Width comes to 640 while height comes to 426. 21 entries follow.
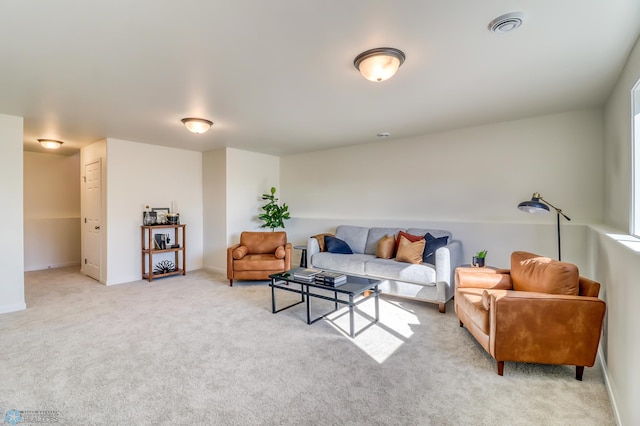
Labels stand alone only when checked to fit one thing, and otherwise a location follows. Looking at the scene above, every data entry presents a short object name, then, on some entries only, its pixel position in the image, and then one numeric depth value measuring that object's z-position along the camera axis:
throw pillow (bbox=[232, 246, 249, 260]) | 4.91
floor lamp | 3.25
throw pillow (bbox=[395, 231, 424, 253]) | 4.41
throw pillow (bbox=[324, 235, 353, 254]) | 4.96
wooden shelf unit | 5.24
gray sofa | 3.79
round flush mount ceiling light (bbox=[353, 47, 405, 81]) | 2.24
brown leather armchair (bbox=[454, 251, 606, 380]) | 2.17
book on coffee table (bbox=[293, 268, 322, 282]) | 3.48
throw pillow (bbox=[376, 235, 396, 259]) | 4.60
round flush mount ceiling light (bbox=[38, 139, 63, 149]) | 5.12
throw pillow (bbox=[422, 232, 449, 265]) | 4.11
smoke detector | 1.84
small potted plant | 3.64
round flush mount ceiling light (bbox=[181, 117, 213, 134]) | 3.85
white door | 5.26
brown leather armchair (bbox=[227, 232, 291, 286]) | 4.86
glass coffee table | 3.04
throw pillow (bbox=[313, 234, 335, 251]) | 5.16
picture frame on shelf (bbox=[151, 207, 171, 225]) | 5.52
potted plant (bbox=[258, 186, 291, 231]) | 6.11
